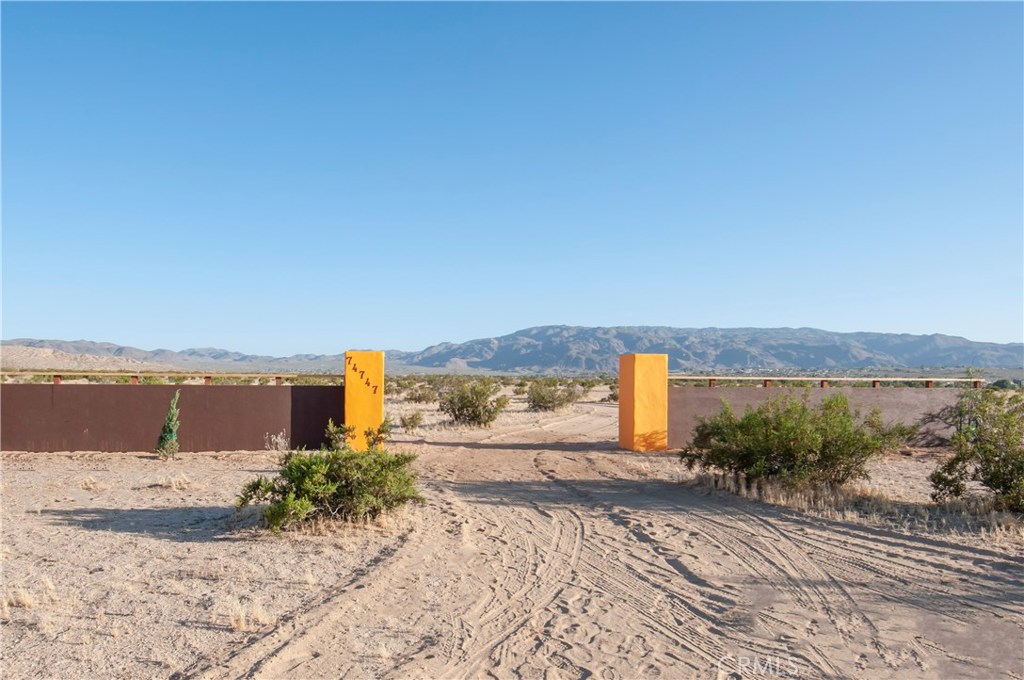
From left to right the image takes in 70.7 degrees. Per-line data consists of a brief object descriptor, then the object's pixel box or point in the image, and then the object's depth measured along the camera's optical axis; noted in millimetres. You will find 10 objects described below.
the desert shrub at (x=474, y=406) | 21812
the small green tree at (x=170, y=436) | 15125
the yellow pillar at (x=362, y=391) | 15523
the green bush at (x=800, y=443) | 10898
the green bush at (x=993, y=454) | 9570
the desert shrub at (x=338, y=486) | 8375
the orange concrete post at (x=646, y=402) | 16448
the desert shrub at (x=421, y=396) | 32906
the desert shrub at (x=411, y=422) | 19609
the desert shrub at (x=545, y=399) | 29594
